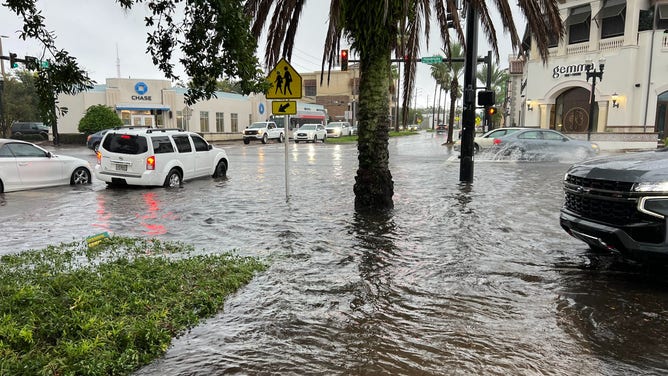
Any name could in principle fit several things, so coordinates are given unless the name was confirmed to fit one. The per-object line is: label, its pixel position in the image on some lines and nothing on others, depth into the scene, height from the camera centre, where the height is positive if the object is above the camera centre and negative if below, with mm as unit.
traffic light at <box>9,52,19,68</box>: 29067 +3733
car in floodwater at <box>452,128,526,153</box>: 21973 -530
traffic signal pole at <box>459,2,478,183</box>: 13711 +1175
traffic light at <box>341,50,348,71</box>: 16716 +2235
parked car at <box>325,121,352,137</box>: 51531 -387
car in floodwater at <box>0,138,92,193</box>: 12359 -1205
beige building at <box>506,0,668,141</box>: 33531 +3974
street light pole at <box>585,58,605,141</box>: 29145 +3152
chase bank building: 44469 +1754
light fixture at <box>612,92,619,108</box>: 34906 +1857
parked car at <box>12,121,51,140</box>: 45469 -495
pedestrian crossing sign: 10461 +956
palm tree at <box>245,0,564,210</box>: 8773 +1761
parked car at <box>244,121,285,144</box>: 43562 -634
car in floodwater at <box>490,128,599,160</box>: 20766 -832
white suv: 13117 -910
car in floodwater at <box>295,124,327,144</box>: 43781 -708
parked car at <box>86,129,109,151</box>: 31391 -1024
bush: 38219 +333
